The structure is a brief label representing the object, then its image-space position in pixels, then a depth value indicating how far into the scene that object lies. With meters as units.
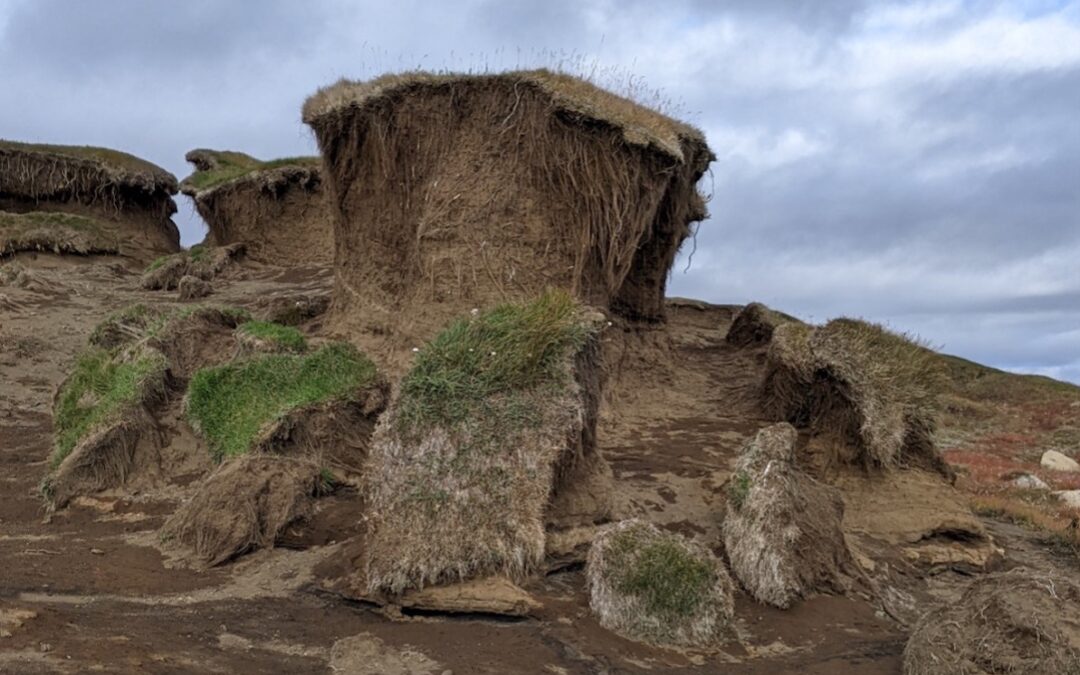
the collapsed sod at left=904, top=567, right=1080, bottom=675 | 5.64
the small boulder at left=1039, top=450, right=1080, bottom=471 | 19.30
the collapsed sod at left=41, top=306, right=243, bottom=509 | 9.91
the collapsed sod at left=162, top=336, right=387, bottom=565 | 7.95
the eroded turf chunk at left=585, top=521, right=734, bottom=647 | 6.47
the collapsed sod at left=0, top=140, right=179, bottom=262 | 23.56
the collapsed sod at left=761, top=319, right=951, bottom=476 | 9.72
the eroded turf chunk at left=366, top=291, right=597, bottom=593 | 6.76
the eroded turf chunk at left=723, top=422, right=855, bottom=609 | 7.26
